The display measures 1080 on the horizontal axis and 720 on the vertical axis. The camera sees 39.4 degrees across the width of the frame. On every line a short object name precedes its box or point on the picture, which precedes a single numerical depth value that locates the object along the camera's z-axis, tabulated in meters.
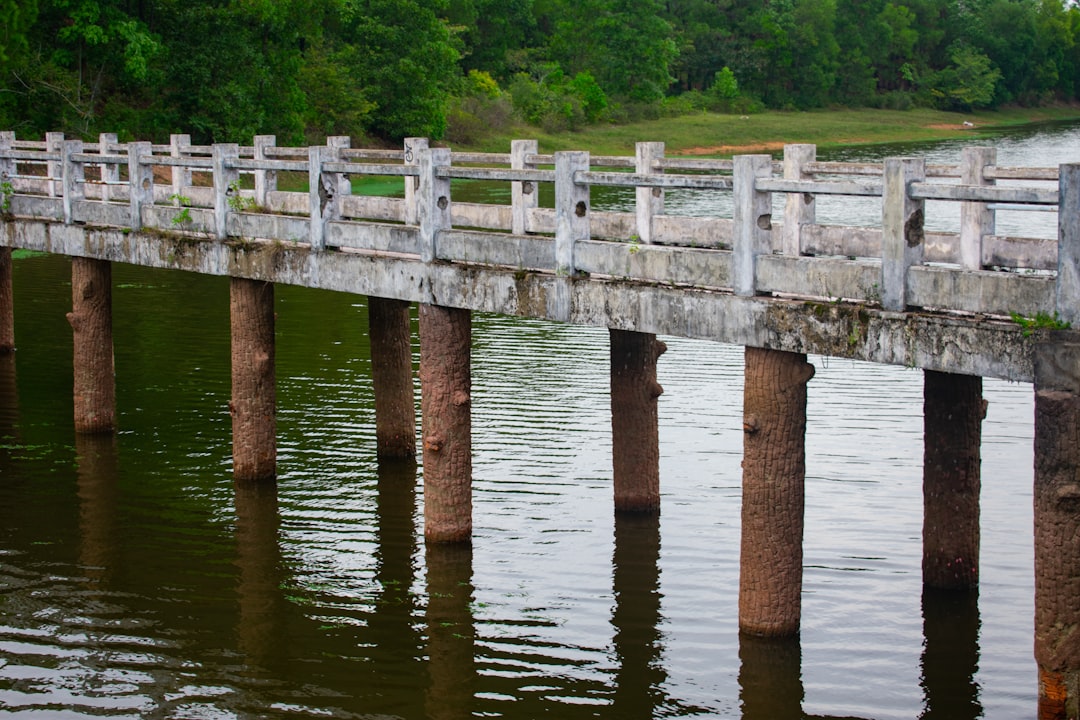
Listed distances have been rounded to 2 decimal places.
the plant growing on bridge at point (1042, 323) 10.06
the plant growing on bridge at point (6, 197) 21.33
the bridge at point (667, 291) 10.32
